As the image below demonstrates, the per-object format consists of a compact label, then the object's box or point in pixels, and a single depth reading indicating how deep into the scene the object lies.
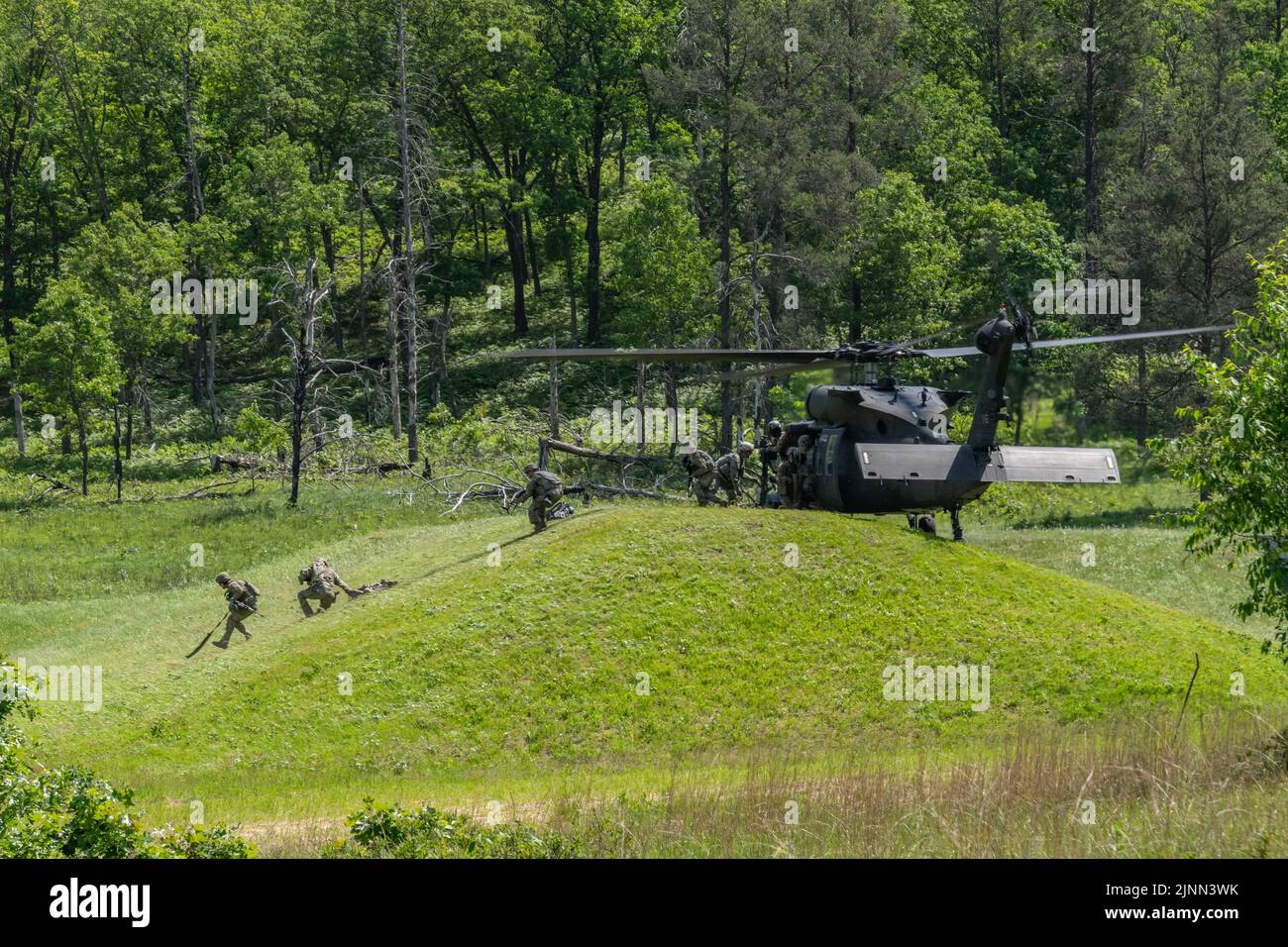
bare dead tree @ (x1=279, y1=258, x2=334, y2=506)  53.16
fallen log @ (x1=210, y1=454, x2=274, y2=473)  63.59
